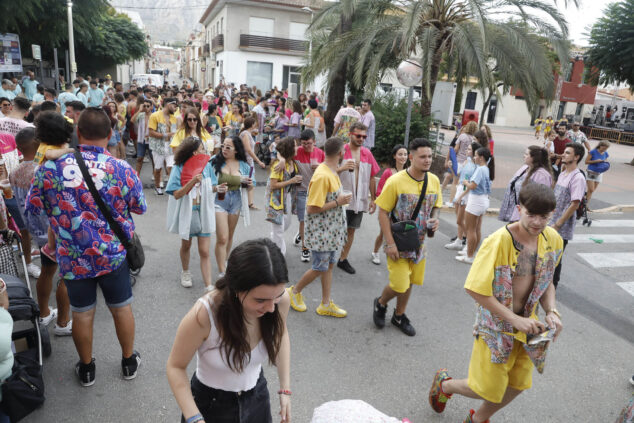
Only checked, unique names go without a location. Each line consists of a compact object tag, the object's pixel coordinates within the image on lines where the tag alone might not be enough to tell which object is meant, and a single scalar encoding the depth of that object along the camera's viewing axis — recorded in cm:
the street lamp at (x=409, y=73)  830
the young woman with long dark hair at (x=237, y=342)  173
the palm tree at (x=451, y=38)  1077
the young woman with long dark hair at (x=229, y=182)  493
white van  3324
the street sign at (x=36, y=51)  1694
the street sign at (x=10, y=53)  1619
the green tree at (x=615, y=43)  1778
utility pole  1798
